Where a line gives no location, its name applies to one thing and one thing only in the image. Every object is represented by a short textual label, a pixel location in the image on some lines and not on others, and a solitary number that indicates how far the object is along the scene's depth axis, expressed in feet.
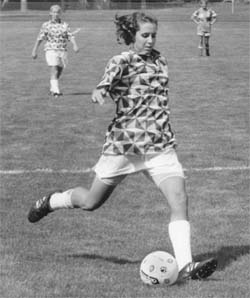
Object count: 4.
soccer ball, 30.15
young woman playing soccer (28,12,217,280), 31.24
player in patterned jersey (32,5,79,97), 90.61
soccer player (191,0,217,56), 148.95
